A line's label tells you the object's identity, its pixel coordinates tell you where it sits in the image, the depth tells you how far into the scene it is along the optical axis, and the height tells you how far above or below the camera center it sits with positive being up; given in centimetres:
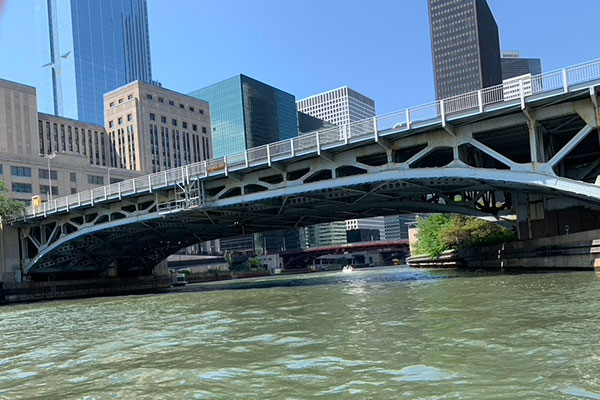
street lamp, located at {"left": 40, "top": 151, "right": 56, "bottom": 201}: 8944 +1579
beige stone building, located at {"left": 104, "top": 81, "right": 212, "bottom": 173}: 15588 +3387
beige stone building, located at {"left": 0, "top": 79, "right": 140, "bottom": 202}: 8531 +2496
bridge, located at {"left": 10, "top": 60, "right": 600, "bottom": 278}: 3134 +372
